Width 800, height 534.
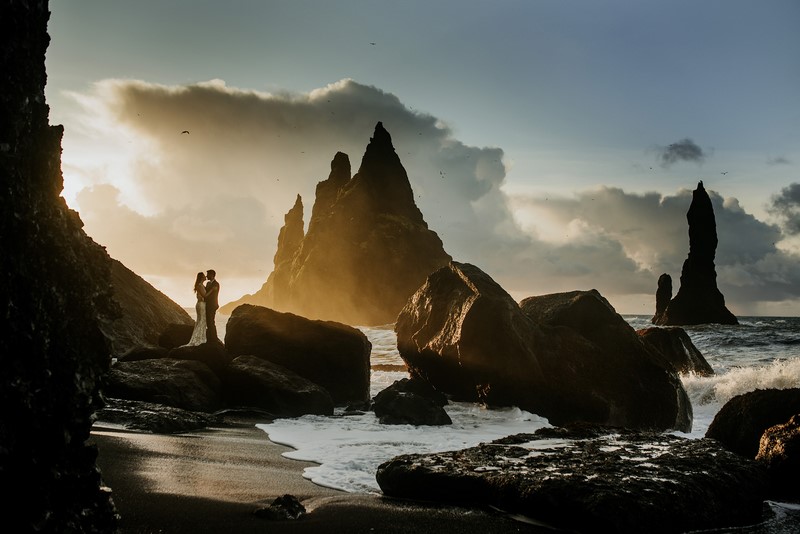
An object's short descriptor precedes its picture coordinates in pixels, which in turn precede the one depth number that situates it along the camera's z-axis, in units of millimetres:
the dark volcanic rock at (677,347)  19109
